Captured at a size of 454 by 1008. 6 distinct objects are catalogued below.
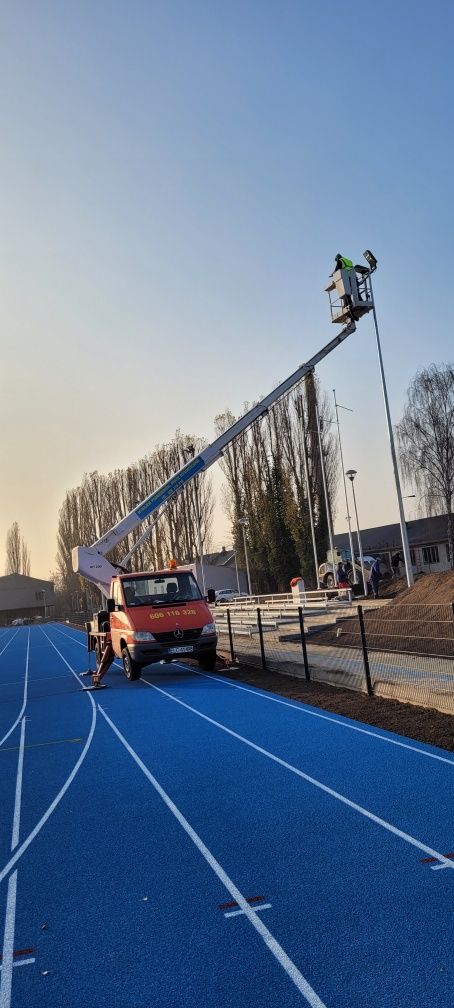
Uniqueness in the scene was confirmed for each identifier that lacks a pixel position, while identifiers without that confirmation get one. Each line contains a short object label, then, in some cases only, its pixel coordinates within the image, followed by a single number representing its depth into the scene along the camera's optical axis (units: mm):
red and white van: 15320
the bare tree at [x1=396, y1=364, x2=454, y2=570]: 41688
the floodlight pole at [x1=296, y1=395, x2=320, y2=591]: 48575
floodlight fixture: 24925
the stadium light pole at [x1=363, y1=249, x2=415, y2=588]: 24252
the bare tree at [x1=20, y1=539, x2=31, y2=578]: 109750
